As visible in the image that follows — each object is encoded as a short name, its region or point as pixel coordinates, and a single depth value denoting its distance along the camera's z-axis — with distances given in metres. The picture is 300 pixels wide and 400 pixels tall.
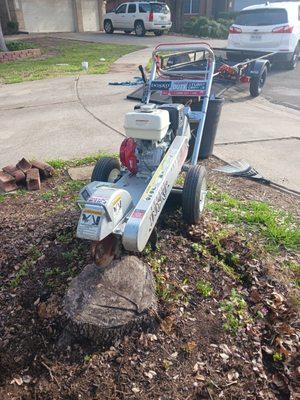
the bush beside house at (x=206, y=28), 25.28
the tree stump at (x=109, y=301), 2.45
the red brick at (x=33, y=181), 4.68
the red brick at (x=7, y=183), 4.62
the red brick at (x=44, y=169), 4.93
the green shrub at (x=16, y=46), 15.72
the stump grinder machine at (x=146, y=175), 2.54
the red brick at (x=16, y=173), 4.73
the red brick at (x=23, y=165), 4.88
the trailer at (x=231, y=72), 8.35
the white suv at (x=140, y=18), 23.62
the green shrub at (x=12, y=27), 24.14
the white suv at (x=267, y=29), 11.15
